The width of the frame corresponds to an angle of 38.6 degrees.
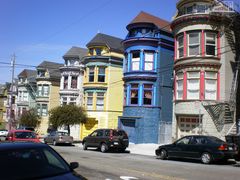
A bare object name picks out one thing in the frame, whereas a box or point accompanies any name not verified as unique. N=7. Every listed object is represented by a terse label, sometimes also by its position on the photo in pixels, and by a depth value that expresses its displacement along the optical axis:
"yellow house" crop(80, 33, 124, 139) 41.44
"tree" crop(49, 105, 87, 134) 37.28
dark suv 24.47
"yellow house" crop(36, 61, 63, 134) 57.38
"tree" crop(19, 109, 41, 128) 53.88
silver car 32.31
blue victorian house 33.25
